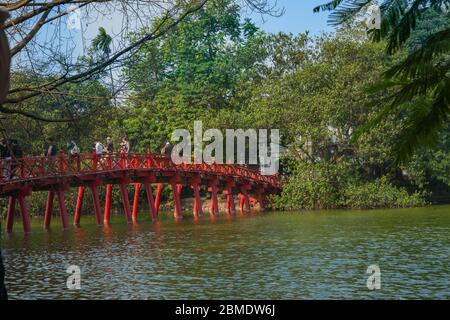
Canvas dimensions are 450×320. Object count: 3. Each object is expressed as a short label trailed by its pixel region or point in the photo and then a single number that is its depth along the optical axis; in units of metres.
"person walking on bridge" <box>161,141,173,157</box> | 36.69
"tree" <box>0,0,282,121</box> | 8.53
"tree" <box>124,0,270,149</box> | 46.69
